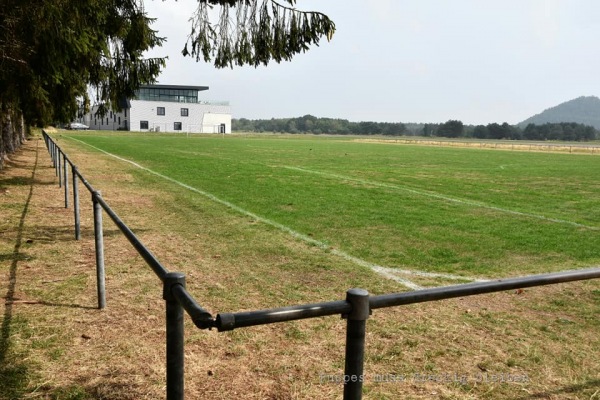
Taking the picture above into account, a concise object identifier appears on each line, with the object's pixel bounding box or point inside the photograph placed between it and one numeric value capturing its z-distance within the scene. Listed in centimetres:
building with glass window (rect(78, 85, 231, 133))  9469
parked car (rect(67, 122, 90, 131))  9832
